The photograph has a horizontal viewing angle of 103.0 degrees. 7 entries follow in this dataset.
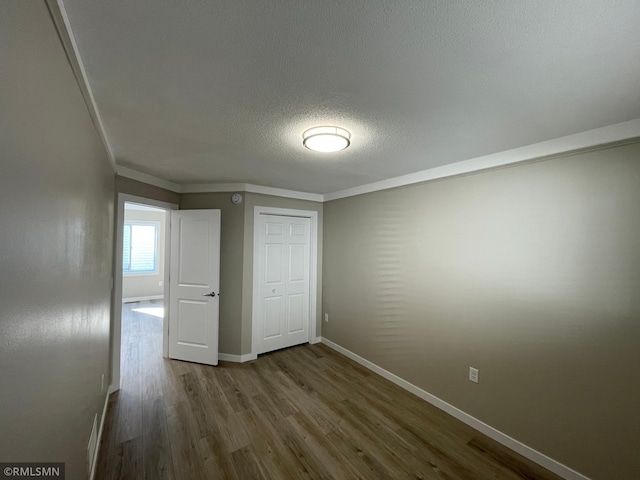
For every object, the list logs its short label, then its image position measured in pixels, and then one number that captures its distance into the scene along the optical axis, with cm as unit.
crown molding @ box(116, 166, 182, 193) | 271
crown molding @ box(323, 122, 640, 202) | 160
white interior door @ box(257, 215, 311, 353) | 364
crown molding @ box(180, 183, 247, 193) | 338
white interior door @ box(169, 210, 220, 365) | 325
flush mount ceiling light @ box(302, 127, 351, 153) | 174
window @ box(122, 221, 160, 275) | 633
